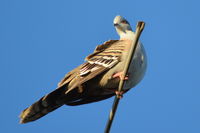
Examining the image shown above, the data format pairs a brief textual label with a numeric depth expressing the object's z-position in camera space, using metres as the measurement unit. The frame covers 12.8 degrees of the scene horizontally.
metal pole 14.36
